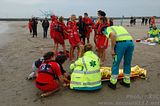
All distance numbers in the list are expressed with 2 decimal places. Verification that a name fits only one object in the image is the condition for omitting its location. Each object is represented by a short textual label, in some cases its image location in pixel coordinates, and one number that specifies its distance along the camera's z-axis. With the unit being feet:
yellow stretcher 12.05
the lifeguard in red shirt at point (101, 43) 14.88
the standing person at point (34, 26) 36.08
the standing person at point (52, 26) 16.80
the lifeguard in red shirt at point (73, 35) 16.07
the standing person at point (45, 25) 34.99
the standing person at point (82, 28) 18.16
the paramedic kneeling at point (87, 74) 10.63
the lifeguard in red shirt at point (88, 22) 18.47
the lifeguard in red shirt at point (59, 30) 16.60
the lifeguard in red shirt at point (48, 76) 10.29
